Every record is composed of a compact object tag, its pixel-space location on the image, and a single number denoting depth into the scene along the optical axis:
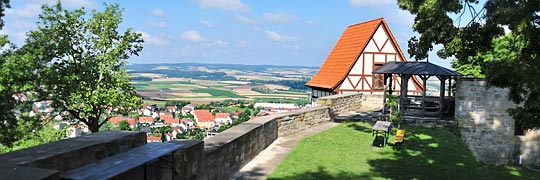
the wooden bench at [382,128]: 10.27
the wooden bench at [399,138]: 10.40
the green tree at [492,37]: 6.05
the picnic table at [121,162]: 3.13
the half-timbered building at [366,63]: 20.88
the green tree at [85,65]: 17.02
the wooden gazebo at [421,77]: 14.37
